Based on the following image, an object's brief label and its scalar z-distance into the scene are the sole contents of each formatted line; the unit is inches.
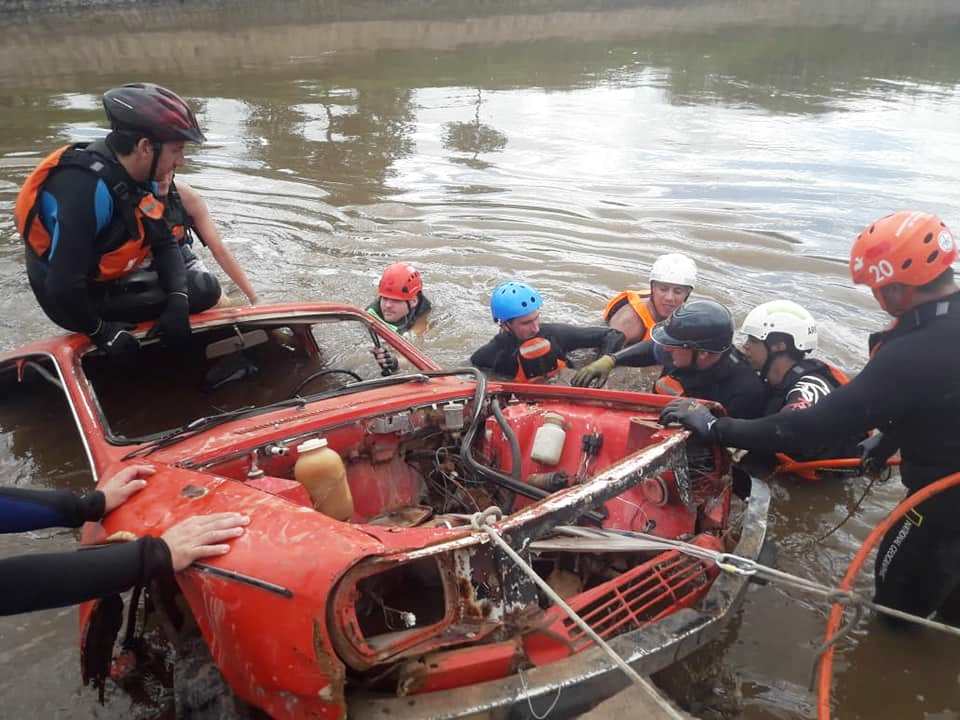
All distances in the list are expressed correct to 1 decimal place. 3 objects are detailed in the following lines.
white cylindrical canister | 138.7
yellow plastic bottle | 120.0
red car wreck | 87.0
